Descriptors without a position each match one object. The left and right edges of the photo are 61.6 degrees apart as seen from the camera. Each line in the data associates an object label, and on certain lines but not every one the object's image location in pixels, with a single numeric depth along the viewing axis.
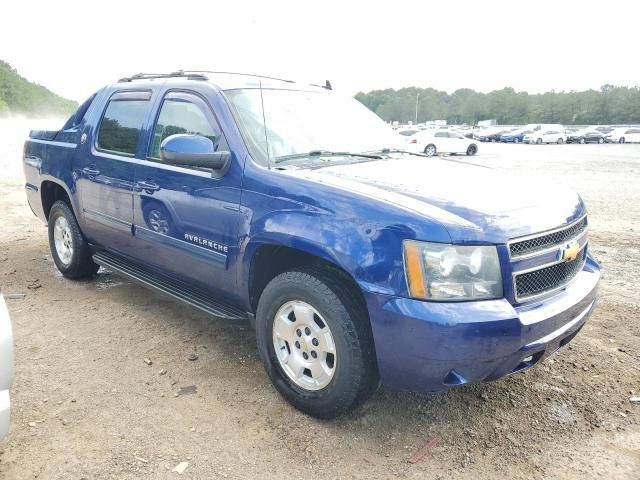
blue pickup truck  2.53
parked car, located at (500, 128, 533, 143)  46.12
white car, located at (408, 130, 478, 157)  27.45
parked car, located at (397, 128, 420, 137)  31.69
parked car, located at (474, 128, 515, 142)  48.91
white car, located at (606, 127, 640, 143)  45.41
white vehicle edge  2.25
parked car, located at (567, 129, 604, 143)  45.22
